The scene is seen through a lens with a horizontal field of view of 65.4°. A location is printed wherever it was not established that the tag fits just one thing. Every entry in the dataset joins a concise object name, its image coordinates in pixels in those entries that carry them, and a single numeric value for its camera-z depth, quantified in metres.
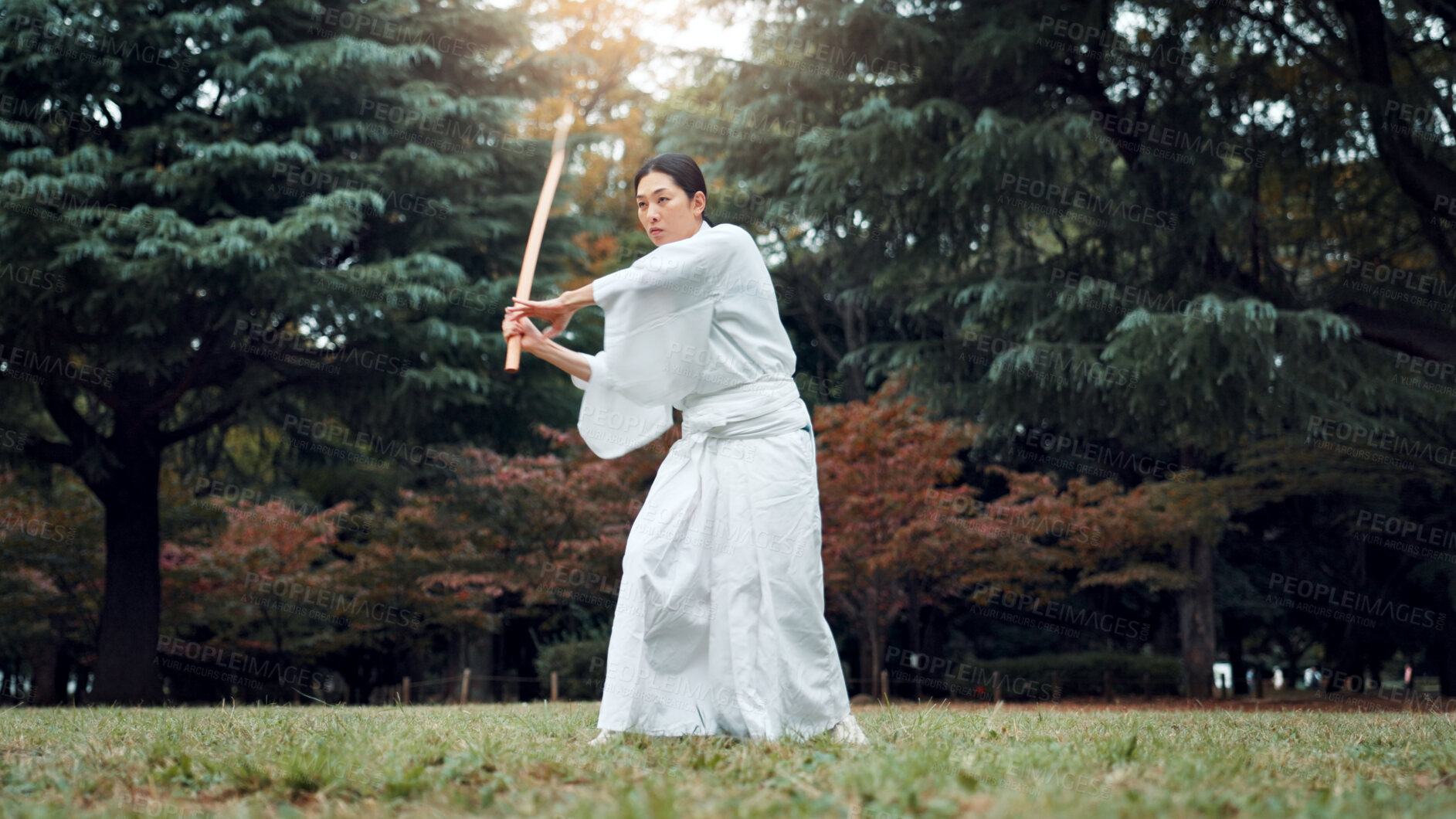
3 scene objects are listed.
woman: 3.63
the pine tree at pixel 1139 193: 10.30
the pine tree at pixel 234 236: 10.97
